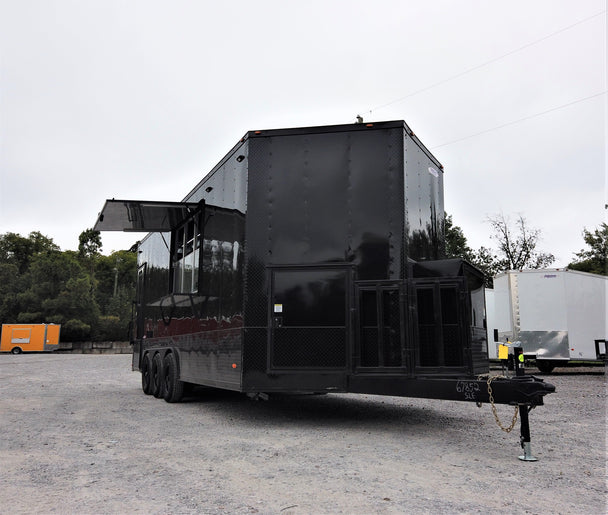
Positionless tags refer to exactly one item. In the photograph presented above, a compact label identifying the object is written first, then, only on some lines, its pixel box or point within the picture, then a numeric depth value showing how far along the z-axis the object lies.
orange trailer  39.72
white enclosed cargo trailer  15.98
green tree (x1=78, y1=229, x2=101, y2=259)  69.52
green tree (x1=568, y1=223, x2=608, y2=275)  36.53
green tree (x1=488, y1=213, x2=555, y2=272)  36.03
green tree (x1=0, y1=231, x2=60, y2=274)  61.73
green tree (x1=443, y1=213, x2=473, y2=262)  35.12
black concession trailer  6.20
